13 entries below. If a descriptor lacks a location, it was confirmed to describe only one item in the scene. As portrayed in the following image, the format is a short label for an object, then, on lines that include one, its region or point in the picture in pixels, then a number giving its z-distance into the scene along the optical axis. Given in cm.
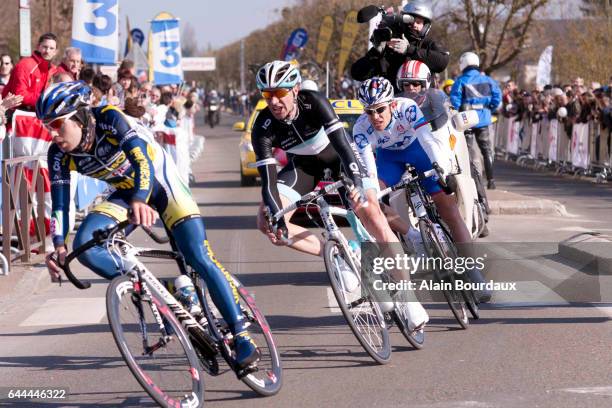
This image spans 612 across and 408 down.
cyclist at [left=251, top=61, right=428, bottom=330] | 778
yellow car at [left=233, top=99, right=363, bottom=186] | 1700
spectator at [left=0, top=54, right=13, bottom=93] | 1641
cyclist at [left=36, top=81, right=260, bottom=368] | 652
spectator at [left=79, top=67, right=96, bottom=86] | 1562
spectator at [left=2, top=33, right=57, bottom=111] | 1415
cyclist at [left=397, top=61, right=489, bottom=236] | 1047
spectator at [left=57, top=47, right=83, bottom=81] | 1542
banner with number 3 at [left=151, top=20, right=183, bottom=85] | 3375
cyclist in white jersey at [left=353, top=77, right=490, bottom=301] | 873
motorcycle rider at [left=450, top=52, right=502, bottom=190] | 1830
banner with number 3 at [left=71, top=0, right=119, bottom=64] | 1873
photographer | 1248
